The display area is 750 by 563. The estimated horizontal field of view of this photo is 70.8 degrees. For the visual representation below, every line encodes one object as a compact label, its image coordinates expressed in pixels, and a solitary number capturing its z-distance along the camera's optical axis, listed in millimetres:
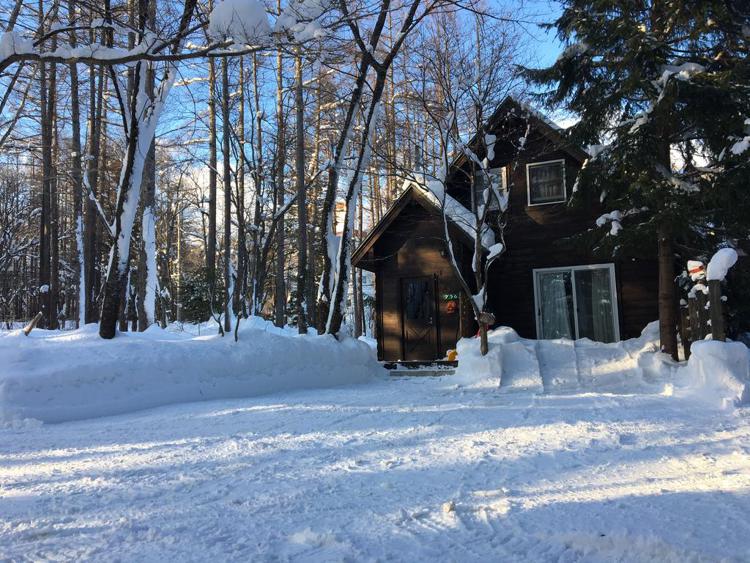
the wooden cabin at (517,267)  11875
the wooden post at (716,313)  7020
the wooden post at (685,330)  9227
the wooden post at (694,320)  7656
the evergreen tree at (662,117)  8281
